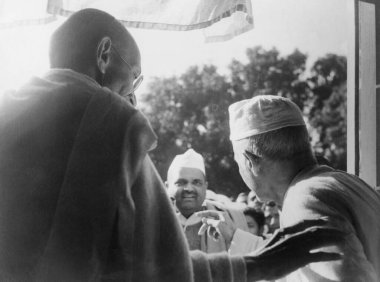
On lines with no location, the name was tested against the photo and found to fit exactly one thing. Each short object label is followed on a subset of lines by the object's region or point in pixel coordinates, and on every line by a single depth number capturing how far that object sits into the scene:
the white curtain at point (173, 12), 2.85
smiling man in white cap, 4.04
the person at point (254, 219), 6.18
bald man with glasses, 1.53
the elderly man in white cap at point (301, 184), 2.00
